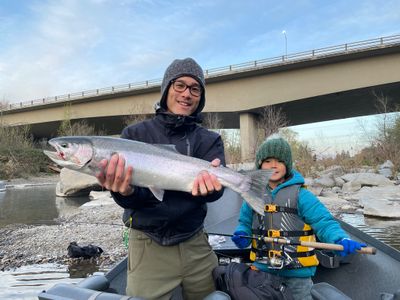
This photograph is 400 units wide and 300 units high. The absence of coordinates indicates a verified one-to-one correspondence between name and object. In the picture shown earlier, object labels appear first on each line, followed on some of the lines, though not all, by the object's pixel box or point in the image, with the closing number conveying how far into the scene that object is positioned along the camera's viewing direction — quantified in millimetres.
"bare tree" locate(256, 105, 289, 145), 27777
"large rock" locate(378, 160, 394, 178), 19320
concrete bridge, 25078
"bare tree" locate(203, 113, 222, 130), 30938
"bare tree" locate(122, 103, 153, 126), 34175
